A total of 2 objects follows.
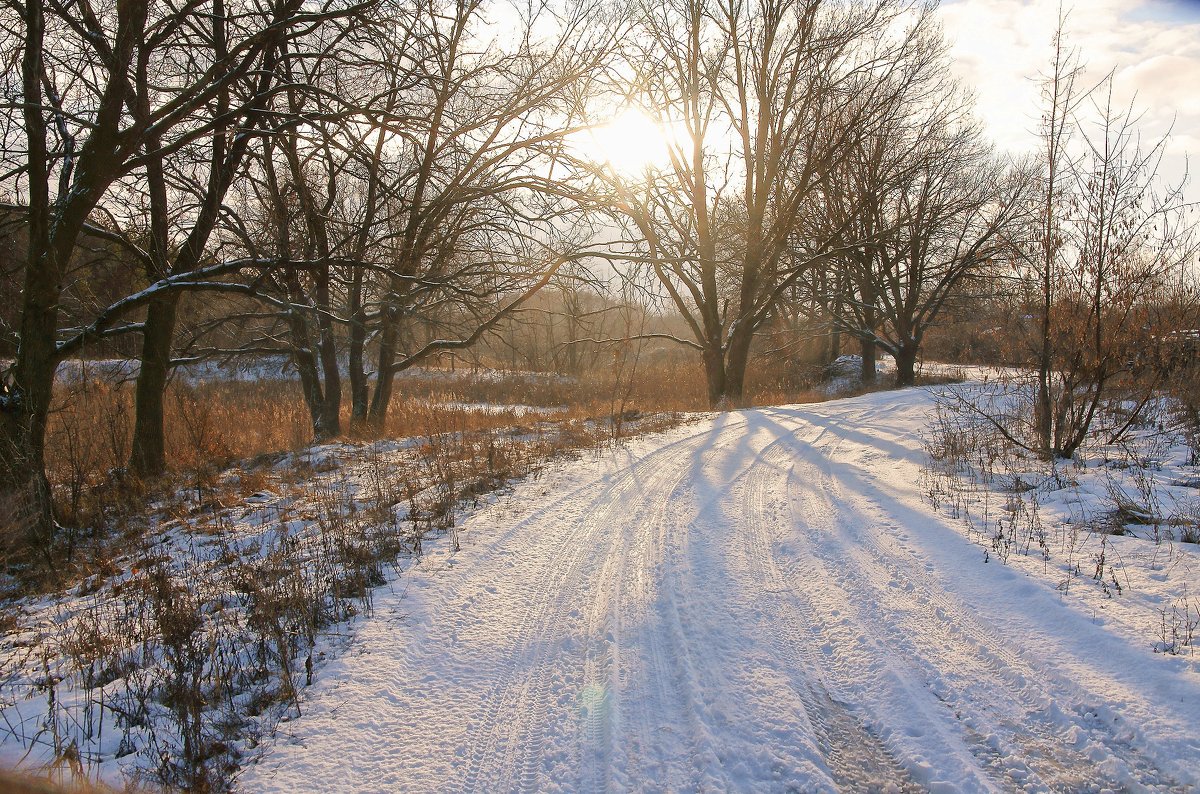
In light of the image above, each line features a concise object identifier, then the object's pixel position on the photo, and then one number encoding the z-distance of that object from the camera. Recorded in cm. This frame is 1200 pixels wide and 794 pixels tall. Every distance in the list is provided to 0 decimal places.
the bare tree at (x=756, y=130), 1647
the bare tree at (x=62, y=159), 564
